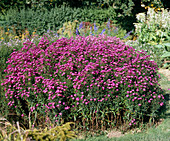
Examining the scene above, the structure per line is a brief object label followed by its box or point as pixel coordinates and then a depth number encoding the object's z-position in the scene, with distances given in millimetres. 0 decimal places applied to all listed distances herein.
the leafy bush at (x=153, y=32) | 8216
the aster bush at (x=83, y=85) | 4105
